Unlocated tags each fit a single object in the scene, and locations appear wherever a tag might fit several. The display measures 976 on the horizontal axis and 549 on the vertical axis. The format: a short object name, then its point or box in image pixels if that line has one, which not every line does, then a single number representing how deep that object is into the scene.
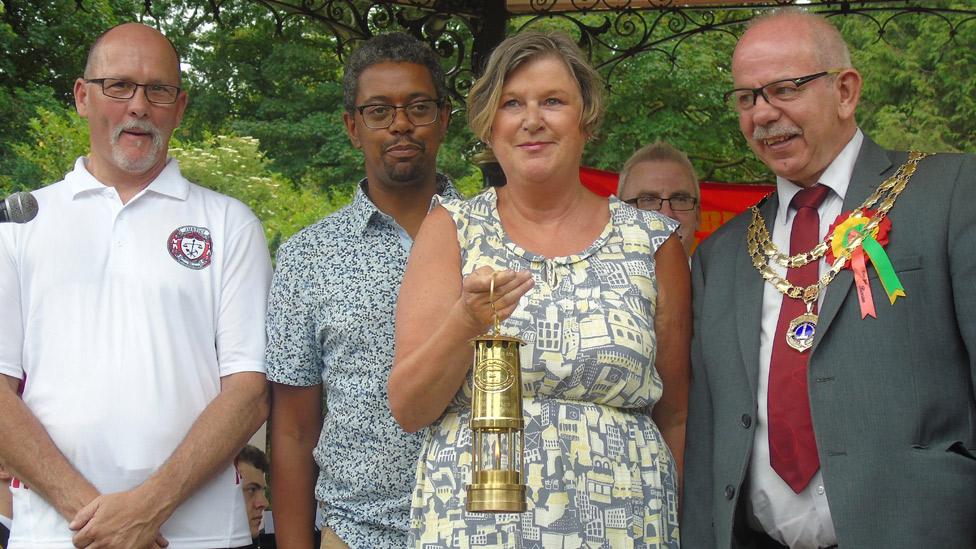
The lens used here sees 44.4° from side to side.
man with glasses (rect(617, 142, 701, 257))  5.27
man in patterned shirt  3.74
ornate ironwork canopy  6.08
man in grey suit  3.07
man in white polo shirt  3.60
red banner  8.20
